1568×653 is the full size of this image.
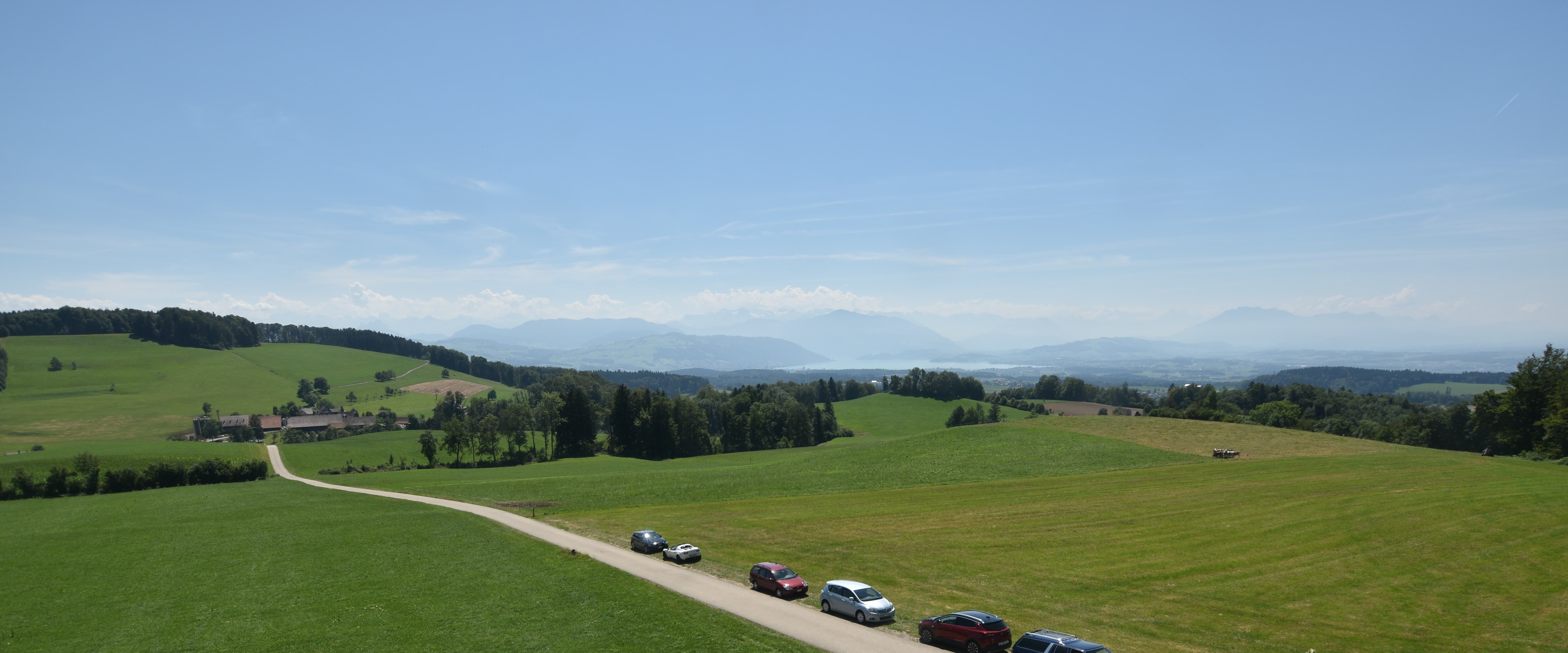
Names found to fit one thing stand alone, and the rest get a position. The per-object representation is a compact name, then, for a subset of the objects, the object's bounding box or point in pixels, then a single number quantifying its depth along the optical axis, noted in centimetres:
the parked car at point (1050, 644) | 1883
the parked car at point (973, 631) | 2058
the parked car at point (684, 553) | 3384
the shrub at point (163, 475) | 7131
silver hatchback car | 2373
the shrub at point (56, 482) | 6700
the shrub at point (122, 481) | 6912
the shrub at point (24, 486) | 6619
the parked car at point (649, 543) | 3600
